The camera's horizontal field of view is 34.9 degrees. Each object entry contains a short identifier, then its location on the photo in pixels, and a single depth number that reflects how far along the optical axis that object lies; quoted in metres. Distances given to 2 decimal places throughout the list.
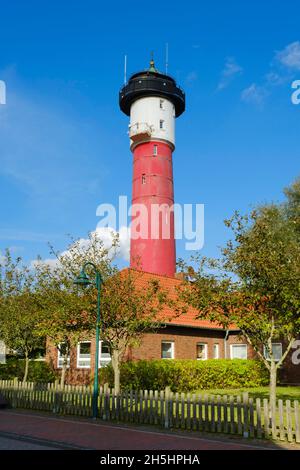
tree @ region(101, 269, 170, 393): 16.06
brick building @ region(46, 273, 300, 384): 24.09
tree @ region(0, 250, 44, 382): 21.27
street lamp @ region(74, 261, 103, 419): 14.27
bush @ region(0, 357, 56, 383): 25.70
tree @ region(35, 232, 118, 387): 16.88
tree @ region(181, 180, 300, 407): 12.55
